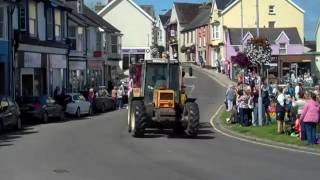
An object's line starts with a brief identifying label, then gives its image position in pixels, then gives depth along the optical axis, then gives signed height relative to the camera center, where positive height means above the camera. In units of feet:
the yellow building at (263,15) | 312.50 +31.13
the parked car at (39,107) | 114.21 -3.96
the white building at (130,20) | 304.91 +28.14
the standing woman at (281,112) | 83.25 -3.44
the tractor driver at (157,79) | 86.11 +0.60
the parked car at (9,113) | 94.43 -4.12
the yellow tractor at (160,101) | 81.41 -2.13
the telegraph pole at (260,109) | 94.48 -3.52
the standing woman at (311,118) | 71.87 -3.60
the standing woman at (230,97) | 123.08 -2.39
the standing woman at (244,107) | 97.86 -3.32
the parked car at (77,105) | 135.33 -4.24
